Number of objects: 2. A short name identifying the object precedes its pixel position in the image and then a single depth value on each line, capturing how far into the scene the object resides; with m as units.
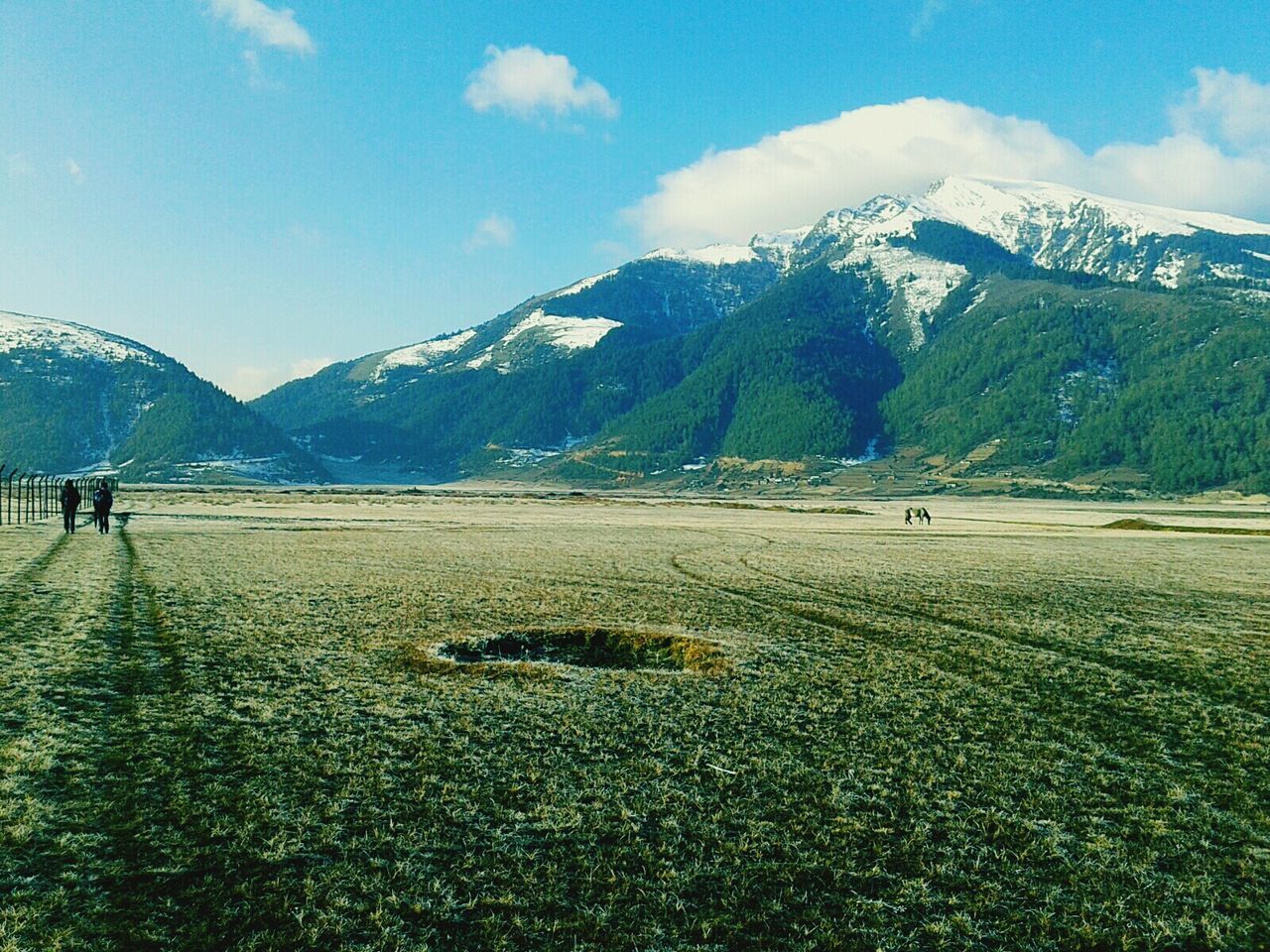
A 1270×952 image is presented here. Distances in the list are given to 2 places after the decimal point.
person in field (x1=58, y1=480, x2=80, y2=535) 47.16
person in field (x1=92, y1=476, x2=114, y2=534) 47.25
